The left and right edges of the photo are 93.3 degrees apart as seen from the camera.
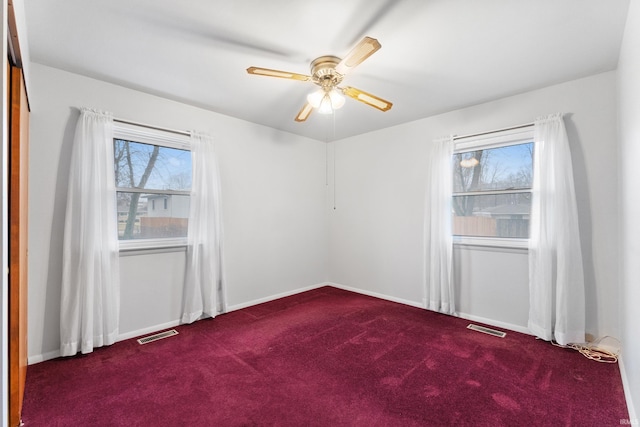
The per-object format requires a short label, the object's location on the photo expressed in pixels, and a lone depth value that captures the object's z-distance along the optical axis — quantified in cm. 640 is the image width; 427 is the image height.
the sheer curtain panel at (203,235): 336
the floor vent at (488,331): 304
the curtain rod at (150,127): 295
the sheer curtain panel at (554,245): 272
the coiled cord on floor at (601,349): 253
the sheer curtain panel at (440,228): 354
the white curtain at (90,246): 259
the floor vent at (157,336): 291
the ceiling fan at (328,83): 217
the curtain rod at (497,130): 308
